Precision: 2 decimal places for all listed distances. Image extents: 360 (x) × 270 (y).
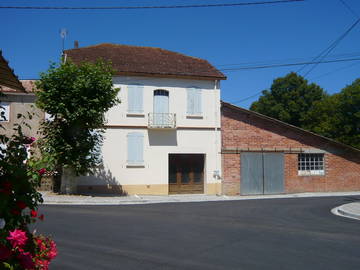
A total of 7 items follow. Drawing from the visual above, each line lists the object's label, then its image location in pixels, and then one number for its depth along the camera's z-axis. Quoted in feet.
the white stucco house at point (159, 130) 67.53
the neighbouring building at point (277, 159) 72.84
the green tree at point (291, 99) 154.71
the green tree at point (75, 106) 56.70
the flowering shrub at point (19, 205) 10.37
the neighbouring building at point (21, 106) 76.28
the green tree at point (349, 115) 116.17
